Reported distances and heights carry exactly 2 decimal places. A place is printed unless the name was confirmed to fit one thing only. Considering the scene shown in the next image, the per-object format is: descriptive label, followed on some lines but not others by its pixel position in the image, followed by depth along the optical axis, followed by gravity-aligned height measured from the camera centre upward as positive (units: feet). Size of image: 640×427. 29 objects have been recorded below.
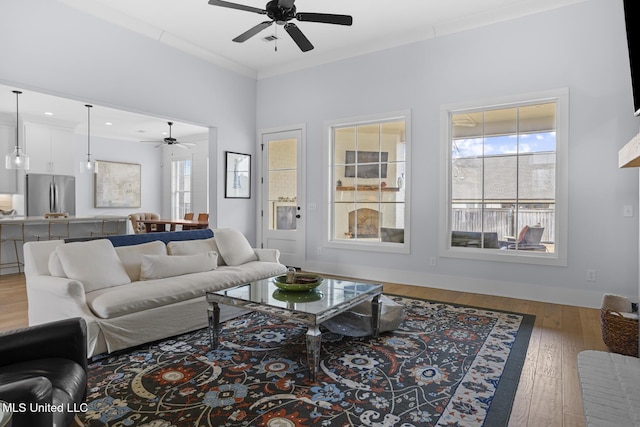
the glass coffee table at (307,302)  7.47 -2.11
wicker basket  8.73 -2.93
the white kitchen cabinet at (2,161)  24.48 +2.86
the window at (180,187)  34.32 +1.76
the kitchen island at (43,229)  19.40 -1.36
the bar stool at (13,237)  19.27 -1.68
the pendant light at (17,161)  18.30 +2.19
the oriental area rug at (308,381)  6.28 -3.48
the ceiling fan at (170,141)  27.25 +4.74
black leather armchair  3.79 -2.16
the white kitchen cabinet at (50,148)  25.86 +4.09
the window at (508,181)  13.66 +1.08
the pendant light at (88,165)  23.61 +2.56
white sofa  8.68 -2.11
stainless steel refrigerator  25.71 +0.83
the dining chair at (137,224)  26.60 -1.29
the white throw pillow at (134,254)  11.07 -1.47
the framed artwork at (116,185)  31.73 +1.82
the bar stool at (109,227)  23.91 -1.42
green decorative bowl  9.02 -1.87
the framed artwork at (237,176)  19.84 +1.67
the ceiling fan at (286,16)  10.46 +5.61
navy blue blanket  11.53 -1.04
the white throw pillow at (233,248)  13.65 -1.52
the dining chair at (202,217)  25.89 -0.77
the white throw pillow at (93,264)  9.52 -1.54
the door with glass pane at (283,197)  19.84 +0.55
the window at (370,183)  17.01 +1.14
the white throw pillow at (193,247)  12.49 -1.40
